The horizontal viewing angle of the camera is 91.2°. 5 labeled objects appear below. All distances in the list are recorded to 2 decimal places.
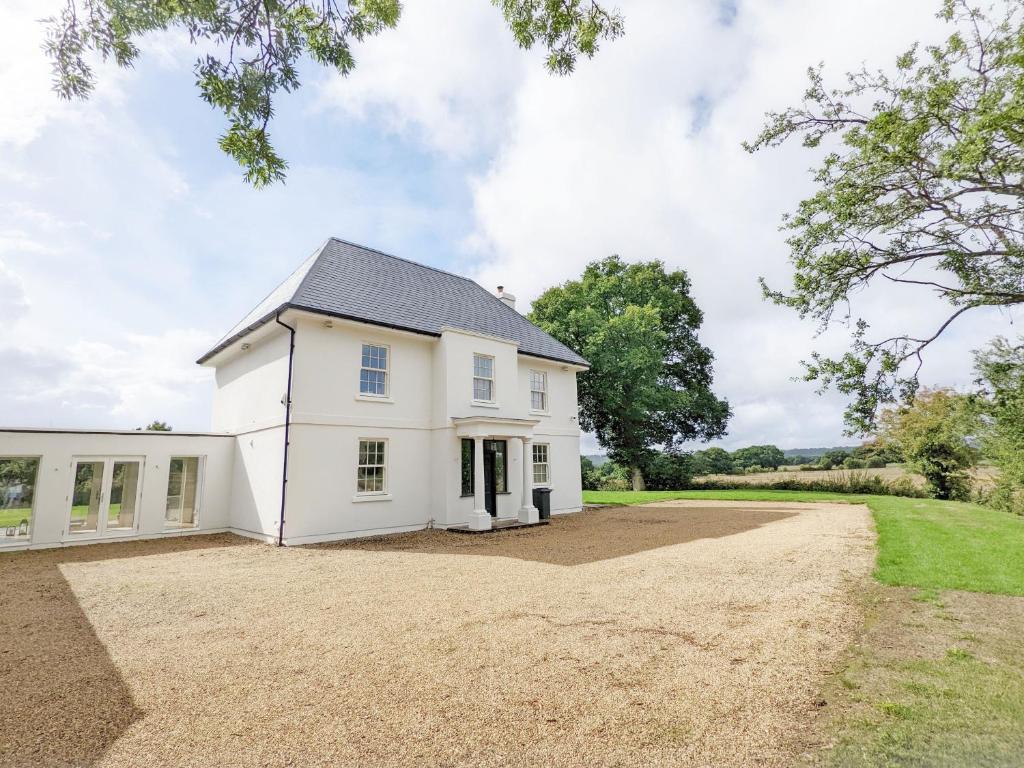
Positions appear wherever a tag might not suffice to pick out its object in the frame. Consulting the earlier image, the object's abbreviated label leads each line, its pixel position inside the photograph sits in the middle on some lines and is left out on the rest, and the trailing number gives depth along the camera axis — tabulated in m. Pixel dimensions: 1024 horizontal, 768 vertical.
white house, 12.86
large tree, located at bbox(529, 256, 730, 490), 29.67
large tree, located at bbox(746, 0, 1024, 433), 6.65
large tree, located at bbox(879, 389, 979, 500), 23.91
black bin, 17.36
